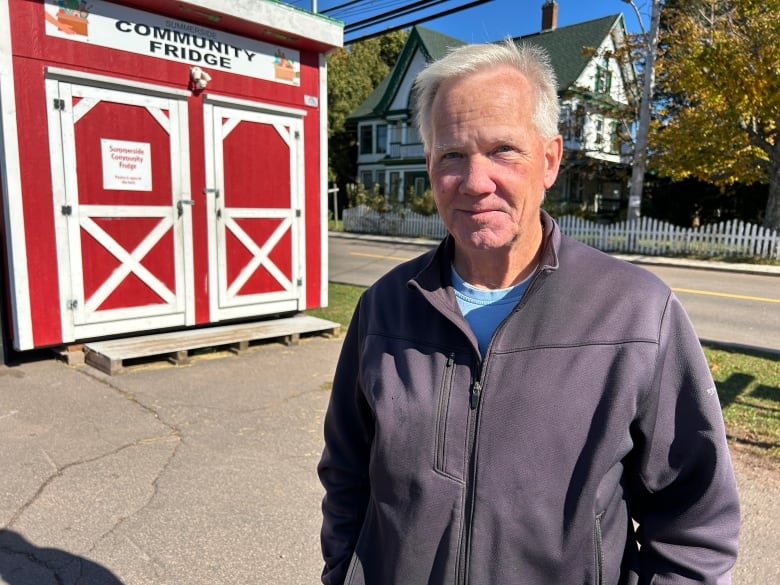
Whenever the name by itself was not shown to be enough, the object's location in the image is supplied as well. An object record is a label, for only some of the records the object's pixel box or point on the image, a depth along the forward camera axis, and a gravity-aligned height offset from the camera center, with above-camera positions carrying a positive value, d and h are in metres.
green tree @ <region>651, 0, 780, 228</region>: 15.03 +2.70
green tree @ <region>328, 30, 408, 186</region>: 41.31 +7.21
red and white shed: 5.49 +0.31
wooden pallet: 5.79 -1.56
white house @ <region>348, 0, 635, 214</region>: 24.31 +3.73
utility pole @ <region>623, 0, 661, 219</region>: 18.48 +2.27
